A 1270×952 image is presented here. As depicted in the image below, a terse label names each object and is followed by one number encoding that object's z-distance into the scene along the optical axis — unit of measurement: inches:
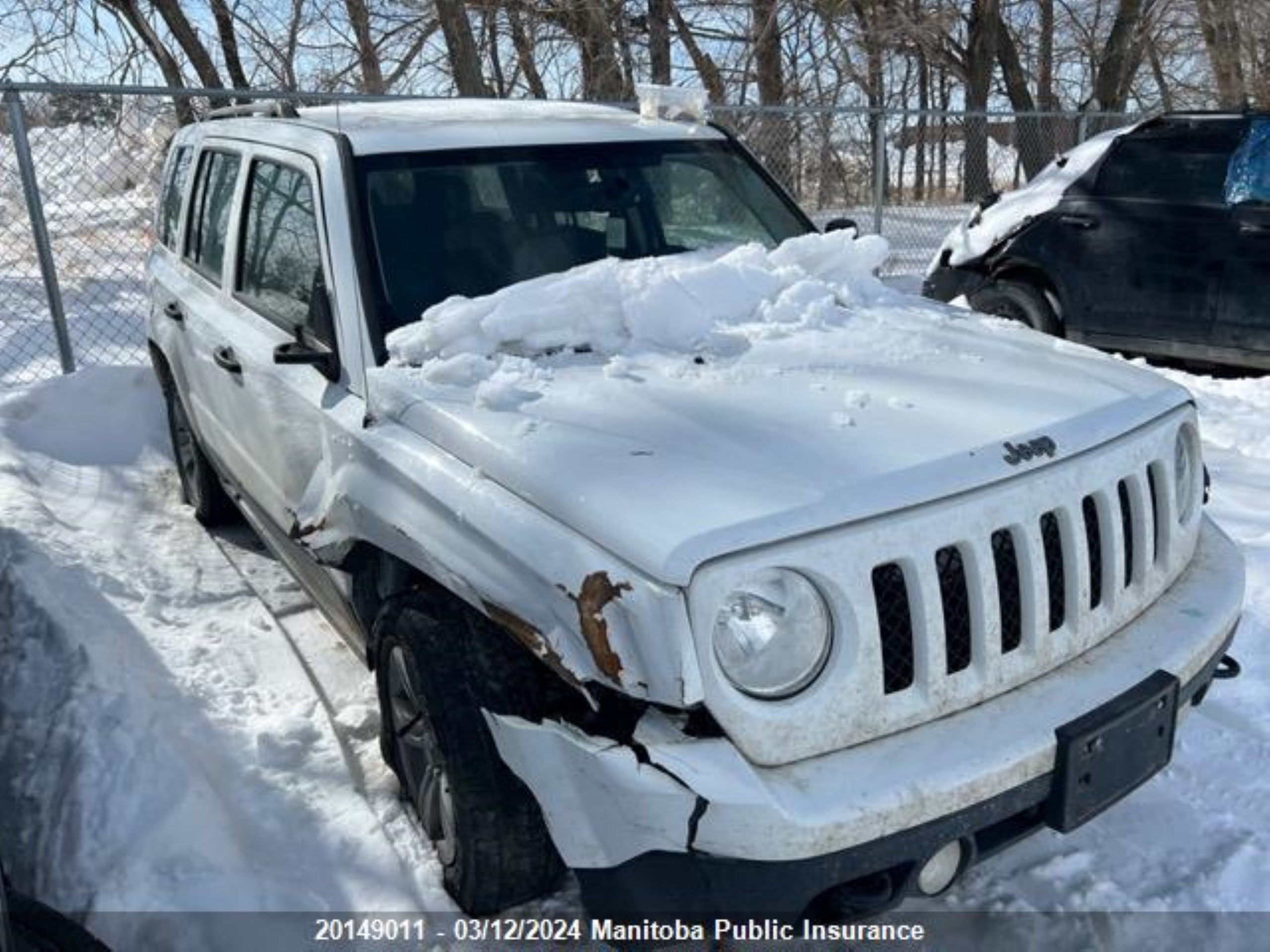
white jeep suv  79.5
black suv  268.2
